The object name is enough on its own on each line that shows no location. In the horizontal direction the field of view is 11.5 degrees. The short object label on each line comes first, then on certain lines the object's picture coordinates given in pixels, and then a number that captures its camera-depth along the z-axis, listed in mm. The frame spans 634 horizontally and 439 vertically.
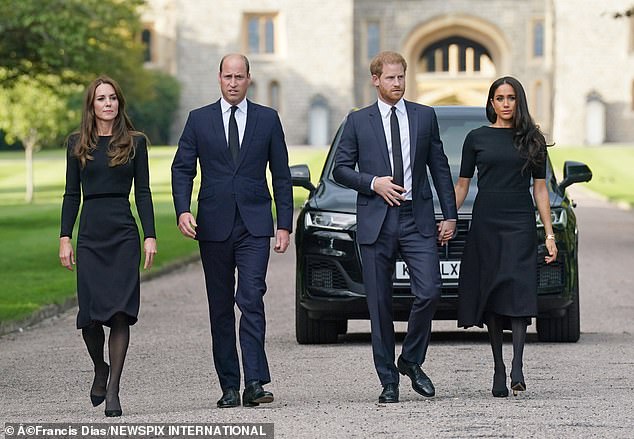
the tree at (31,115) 79201
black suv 21641
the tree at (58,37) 54822
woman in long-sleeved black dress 15786
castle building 150482
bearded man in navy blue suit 16536
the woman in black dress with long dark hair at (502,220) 17170
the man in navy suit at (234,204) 16258
